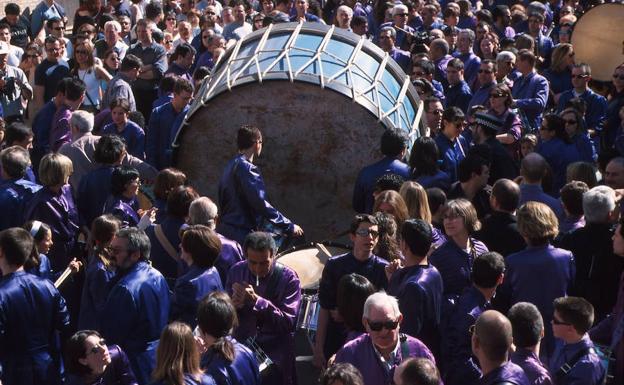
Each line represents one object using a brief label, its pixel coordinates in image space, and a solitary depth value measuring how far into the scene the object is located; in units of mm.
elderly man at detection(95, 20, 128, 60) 13406
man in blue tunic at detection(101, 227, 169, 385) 6438
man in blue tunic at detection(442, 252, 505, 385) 6039
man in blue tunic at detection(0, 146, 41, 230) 8242
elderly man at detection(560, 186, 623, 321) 7012
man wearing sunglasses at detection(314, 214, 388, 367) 6680
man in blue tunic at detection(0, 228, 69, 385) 6477
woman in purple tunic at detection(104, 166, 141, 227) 8008
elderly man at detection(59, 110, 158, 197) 9117
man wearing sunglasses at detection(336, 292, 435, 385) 5602
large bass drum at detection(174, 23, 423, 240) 9259
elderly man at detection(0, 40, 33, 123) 11836
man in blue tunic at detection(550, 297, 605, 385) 5668
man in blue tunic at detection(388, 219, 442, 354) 6262
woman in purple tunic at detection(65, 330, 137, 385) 5758
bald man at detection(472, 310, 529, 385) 5312
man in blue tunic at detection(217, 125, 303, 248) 8383
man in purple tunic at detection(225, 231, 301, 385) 6516
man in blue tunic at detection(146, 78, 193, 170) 10273
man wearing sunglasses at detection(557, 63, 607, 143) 11766
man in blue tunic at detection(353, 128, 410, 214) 8469
